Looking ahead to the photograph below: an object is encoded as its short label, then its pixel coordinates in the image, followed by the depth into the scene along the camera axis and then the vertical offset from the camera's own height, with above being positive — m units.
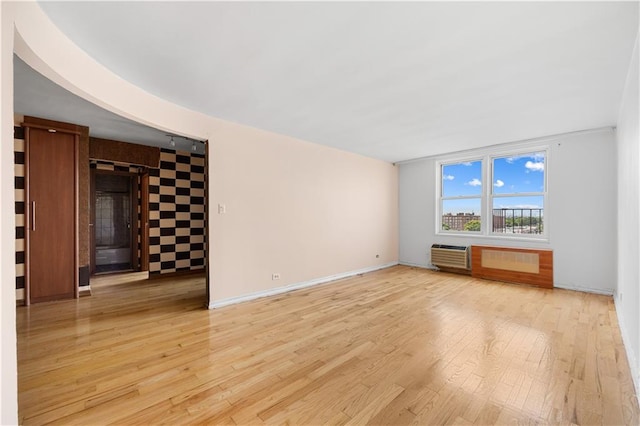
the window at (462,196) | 5.66 +0.32
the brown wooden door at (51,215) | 3.84 -0.02
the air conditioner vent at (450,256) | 5.48 -0.89
